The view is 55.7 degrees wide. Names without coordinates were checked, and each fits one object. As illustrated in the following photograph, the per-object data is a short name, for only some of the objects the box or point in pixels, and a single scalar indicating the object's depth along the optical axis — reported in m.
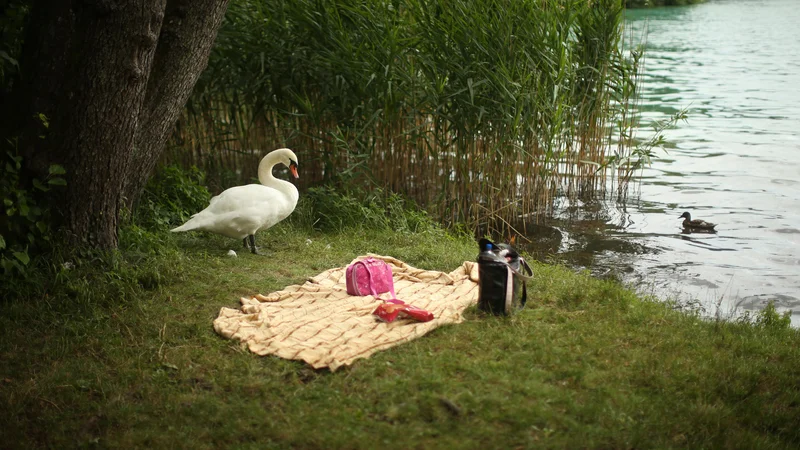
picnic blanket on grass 4.35
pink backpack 5.32
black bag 4.72
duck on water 8.27
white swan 6.11
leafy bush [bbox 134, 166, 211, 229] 6.70
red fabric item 4.71
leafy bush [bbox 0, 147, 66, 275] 4.96
